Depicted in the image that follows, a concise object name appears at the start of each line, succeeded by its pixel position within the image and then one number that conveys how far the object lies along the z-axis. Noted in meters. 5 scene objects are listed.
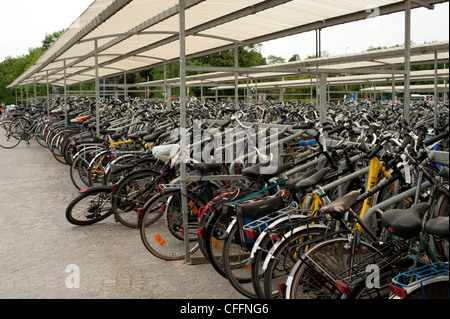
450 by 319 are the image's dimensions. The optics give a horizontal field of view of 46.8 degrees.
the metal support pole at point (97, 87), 8.25
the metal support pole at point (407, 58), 5.18
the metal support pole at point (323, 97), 4.83
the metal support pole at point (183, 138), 4.45
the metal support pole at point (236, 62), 7.06
